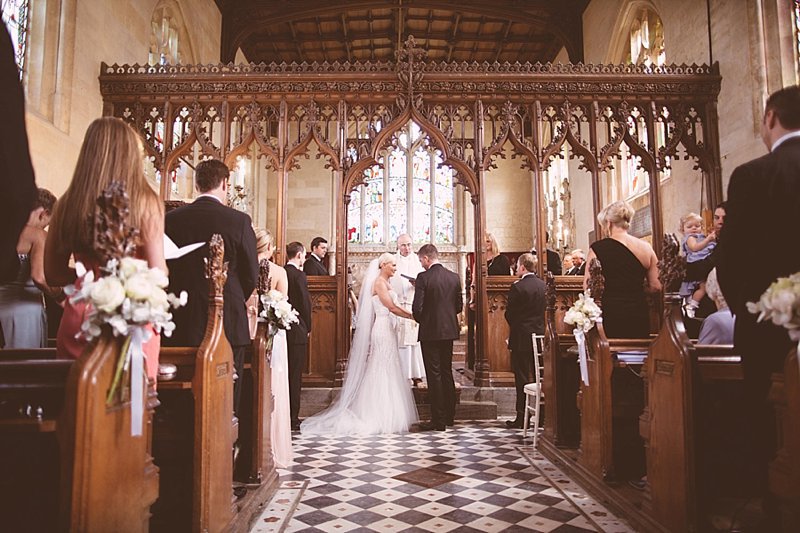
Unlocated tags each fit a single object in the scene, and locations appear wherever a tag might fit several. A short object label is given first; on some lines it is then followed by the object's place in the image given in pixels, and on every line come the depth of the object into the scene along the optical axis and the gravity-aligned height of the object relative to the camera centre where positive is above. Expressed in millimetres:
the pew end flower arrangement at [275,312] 4004 +57
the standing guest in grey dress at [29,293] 3545 +198
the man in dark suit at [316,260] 7605 +834
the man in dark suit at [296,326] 5969 -65
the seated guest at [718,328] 3227 -67
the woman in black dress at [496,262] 7860 +783
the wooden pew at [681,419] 2602 -494
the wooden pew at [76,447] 1742 -417
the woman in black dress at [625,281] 4188 +262
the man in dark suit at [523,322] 6008 -44
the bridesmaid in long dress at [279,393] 4348 -558
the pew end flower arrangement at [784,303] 1806 +39
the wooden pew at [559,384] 4789 -566
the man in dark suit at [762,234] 2125 +309
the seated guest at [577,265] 8055 +749
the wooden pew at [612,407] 3650 -586
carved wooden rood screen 7934 +3001
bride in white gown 6039 -668
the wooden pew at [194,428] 2574 -498
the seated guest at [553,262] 8406 +818
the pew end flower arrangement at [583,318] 3789 -5
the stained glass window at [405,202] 17391 +3598
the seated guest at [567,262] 8203 +802
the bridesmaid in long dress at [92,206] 2141 +440
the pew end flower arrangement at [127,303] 1815 +60
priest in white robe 6934 +147
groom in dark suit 6066 -120
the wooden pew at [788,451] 1970 -481
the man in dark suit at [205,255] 3055 +331
